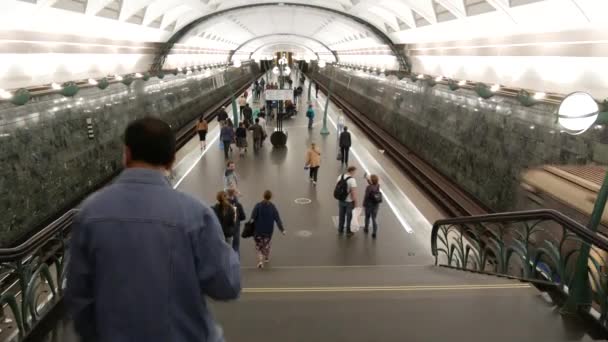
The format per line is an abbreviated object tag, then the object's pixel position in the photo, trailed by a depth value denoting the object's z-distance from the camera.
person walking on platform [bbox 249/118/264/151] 14.12
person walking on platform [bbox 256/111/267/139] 14.79
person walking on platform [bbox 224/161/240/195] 8.53
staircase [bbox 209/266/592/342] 2.71
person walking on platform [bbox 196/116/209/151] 13.62
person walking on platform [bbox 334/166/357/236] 7.30
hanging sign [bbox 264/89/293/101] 16.47
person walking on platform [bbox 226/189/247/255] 5.93
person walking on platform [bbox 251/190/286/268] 6.05
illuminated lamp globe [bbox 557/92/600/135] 2.90
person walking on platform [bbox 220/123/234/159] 12.70
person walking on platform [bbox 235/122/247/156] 13.32
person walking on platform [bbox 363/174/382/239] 7.24
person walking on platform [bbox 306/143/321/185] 10.11
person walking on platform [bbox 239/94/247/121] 19.32
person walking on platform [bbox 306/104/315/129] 17.95
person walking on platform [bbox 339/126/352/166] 11.54
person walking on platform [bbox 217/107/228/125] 17.33
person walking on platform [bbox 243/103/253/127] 17.55
